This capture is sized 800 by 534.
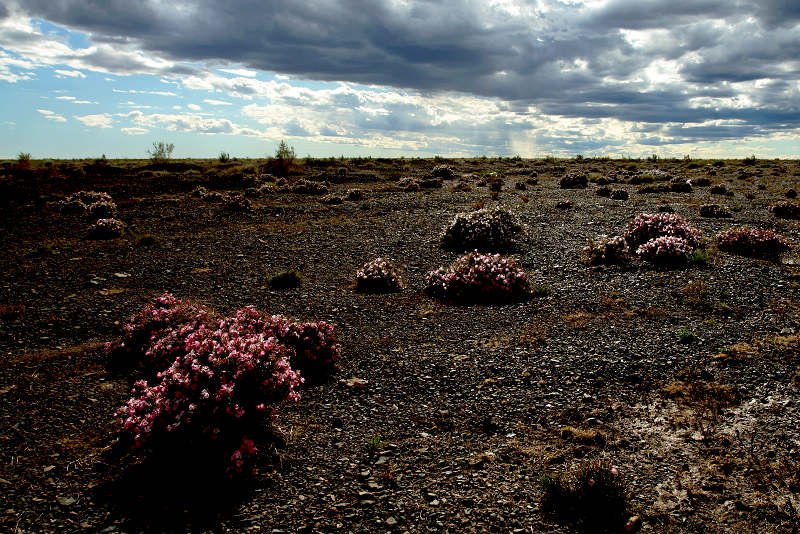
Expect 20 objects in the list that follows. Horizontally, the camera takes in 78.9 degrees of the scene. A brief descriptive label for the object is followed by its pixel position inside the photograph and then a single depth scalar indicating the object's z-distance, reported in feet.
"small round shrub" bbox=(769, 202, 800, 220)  70.03
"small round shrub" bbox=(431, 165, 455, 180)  145.18
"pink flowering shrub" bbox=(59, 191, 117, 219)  77.46
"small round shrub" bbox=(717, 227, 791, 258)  49.62
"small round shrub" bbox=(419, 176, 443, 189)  122.93
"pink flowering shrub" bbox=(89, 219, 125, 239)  64.28
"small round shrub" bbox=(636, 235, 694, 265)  47.11
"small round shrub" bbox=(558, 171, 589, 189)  120.16
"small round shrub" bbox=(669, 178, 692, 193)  107.34
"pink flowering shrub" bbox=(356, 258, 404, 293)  44.80
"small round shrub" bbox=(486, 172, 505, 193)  114.38
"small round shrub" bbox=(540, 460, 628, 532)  16.71
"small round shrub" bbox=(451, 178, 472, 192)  114.38
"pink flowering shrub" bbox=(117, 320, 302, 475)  18.87
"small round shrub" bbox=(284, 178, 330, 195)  109.60
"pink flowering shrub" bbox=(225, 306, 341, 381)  28.43
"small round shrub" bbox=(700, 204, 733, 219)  72.49
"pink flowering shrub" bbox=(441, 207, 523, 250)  58.70
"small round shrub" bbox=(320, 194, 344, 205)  94.12
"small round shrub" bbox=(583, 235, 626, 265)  49.14
